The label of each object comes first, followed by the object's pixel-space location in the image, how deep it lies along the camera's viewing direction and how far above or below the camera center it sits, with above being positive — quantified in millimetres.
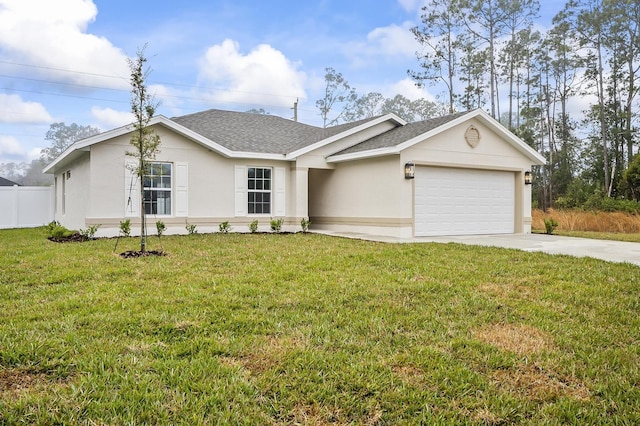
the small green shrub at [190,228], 13320 -514
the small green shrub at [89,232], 11723 -546
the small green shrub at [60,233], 11695 -564
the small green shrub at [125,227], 11922 -434
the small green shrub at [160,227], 12289 -447
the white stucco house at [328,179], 12688 +947
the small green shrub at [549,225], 14539 -525
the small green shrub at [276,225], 14203 -468
